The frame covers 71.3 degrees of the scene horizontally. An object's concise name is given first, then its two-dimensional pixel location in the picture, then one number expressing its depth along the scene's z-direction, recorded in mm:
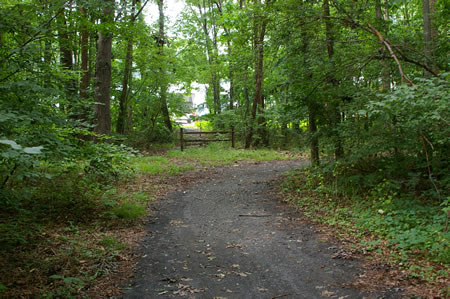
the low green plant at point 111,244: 4757
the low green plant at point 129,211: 6219
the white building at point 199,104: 27672
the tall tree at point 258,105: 16828
